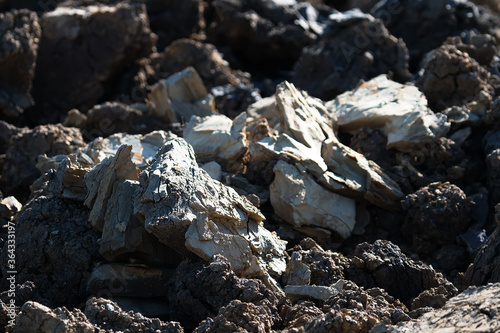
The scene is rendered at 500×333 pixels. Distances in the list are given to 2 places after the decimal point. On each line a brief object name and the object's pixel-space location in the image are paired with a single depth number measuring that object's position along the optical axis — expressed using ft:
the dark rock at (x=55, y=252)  28.60
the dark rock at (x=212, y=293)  25.81
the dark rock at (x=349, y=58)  49.34
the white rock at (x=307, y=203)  33.32
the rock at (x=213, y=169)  35.35
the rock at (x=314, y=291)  26.81
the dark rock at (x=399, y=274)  28.35
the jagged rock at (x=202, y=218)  27.25
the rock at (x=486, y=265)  27.32
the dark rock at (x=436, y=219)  33.14
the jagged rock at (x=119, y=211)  28.30
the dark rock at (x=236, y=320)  23.45
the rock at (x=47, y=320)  22.95
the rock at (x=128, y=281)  27.91
